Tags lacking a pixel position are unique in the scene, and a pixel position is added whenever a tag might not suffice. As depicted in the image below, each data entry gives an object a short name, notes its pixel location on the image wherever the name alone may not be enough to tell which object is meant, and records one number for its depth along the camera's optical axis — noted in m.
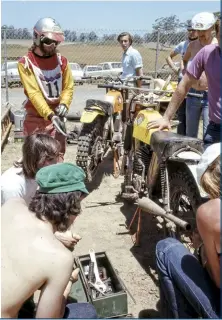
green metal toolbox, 2.50
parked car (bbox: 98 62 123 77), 14.90
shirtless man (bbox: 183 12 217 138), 3.98
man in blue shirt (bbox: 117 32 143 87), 6.93
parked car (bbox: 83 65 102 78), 14.83
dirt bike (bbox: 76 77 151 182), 4.56
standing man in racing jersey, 3.77
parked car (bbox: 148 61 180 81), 11.77
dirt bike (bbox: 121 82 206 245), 2.81
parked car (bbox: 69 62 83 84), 14.55
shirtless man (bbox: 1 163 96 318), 1.72
